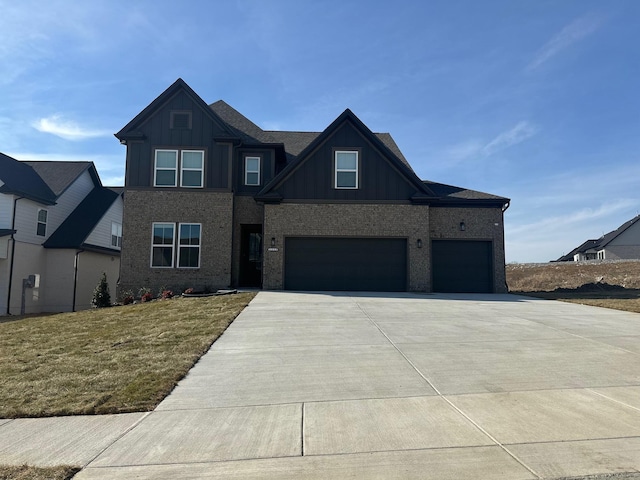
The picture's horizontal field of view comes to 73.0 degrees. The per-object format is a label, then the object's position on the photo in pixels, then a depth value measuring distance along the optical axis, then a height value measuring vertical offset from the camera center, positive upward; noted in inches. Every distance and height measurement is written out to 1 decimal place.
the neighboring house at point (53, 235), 804.6 +70.7
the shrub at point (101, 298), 657.0 -41.9
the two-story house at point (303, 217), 697.0 +90.9
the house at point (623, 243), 2085.0 +164.5
